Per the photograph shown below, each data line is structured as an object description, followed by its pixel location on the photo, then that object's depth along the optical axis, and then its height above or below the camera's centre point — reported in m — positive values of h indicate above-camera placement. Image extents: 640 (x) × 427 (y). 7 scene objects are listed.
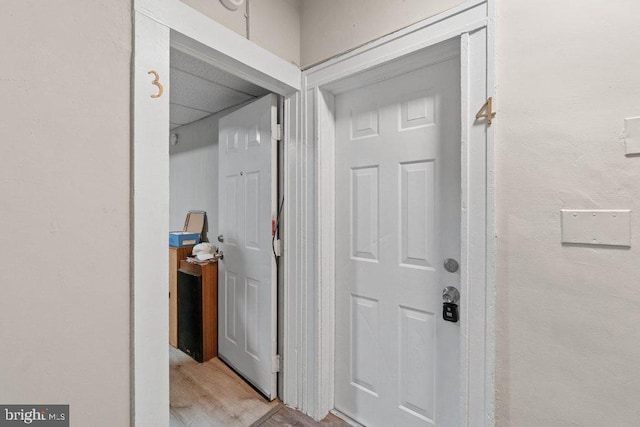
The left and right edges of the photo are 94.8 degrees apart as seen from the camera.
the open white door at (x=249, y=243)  1.83 -0.22
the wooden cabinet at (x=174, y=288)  2.56 -0.68
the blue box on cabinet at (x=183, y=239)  2.63 -0.26
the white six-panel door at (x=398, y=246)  1.33 -0.17
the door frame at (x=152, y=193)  1.00 +0.06
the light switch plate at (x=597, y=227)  0.89 -0.05
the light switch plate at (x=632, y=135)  0.87 +0.23
